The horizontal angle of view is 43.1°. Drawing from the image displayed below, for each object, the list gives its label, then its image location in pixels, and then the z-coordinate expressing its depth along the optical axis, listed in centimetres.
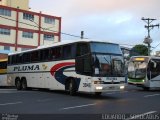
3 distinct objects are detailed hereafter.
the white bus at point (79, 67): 1156
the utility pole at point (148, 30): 3482
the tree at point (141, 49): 4906
